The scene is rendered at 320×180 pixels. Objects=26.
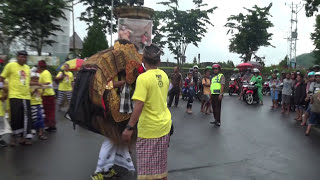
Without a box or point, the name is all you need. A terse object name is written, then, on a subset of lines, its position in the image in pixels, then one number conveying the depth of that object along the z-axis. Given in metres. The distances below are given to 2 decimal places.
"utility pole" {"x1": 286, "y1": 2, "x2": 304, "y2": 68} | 36.73
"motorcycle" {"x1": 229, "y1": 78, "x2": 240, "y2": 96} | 15.65
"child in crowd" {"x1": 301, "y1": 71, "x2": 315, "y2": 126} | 7.20
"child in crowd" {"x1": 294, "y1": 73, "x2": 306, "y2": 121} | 7.71
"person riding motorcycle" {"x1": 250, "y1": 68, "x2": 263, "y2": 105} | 11.79
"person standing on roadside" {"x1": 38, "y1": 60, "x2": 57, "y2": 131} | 5.54
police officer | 7.03
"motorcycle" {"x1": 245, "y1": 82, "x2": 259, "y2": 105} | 11.88
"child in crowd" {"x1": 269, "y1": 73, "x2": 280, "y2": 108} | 10.67
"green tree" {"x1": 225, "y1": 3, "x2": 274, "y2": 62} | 23.48
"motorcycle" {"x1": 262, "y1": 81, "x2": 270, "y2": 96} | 16.46
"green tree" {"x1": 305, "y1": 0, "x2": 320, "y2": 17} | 11.83
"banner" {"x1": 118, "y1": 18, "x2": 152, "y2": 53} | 8.29
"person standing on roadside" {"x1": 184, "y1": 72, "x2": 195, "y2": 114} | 9.09
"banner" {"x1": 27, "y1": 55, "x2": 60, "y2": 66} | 13.03
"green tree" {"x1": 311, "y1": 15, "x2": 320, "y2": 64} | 27.76
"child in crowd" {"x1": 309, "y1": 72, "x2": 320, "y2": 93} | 6.75
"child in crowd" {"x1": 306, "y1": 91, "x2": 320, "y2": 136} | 6.22
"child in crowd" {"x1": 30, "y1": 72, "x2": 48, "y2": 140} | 5.09
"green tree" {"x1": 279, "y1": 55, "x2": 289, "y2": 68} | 34.02
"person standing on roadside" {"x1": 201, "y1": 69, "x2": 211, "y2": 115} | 8.82
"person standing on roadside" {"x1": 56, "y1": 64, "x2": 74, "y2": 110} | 7.30
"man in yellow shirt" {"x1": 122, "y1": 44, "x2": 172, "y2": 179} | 2.41
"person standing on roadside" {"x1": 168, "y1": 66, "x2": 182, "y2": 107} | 9.72
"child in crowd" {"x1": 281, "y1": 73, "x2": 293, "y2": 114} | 9.14
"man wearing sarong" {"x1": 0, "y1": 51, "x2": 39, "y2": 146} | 4.64
